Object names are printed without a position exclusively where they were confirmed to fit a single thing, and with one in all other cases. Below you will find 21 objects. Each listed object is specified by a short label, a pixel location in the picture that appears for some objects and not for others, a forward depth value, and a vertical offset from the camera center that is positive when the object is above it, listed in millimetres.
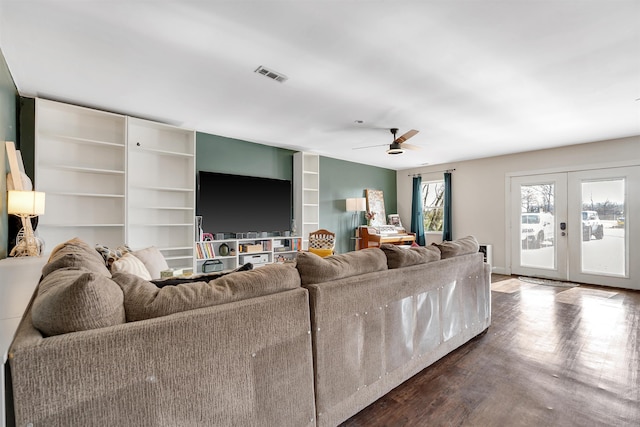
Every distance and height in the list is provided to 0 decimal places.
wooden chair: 5182 -460
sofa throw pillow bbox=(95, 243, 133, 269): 2221 -316
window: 7453 +282
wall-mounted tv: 4664 +218
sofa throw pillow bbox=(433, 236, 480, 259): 2605 -287
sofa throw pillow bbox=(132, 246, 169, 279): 2709 -418
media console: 4559 -571
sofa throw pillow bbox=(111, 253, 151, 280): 2053 -356
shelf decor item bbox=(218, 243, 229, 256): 4777 -546
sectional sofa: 899 -505
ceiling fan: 4246 +1060
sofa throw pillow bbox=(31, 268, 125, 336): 910 -284
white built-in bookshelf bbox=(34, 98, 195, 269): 3521 +480
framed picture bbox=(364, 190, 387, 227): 7194 +244
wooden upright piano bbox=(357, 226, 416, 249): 6427 -475
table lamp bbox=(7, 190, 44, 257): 2594 +36
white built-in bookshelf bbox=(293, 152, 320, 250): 5730 +465
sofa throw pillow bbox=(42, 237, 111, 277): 1307 -207
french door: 4941 -184
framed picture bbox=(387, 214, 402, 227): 7557 -103
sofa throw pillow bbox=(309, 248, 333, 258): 5088 -605
